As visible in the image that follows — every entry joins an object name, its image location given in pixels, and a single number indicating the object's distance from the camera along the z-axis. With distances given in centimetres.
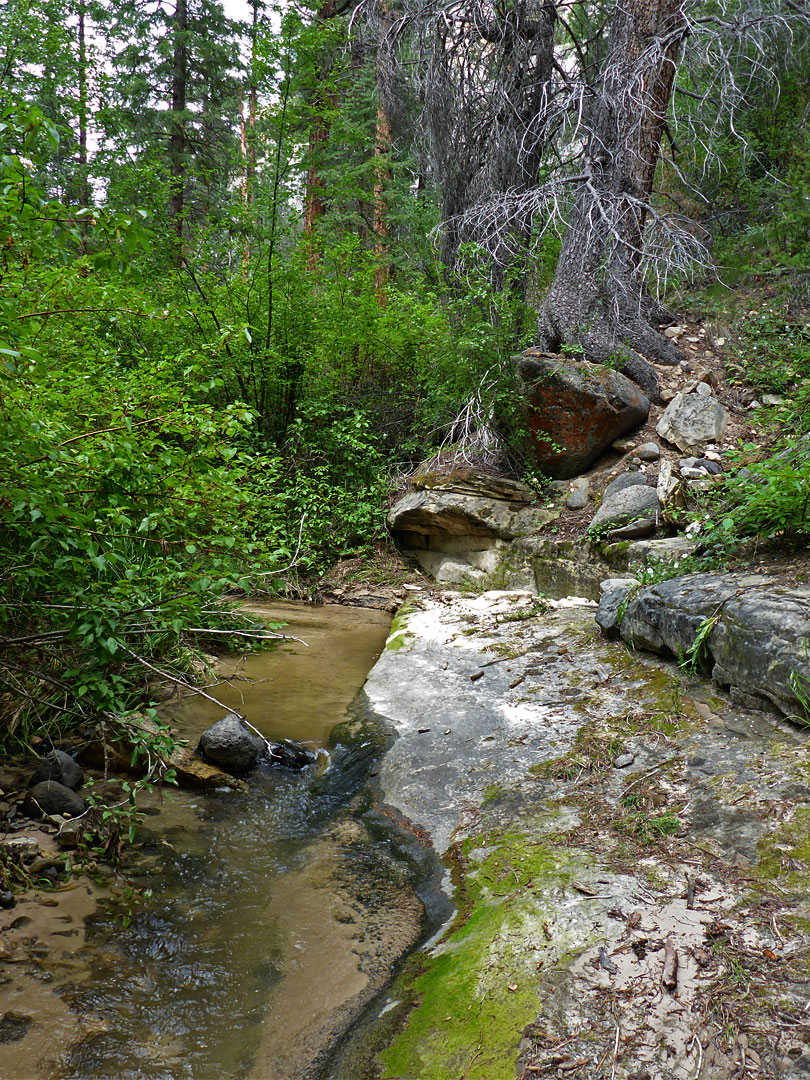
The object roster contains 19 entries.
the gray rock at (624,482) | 612
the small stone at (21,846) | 254
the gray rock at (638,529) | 550
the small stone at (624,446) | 673
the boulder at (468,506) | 700
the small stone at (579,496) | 662
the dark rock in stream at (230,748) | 353
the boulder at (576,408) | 667
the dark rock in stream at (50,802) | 285
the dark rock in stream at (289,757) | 370
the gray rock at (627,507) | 571
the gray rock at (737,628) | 284
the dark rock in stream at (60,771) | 304
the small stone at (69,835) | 266
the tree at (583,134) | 720
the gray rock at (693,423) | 621
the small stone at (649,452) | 645
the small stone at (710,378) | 683
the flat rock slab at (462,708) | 315
